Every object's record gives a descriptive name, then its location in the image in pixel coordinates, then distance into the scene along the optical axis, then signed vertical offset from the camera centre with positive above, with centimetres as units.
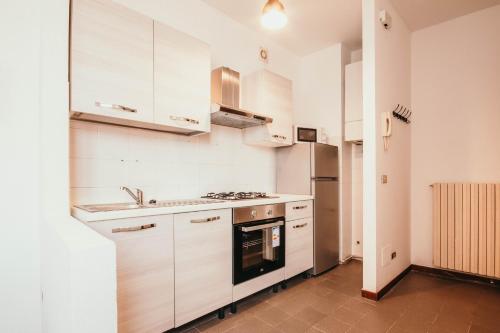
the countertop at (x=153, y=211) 144 -29
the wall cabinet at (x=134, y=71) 163 +67
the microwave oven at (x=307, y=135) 324 +39
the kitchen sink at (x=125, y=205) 161 -28
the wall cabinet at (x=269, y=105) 291 +69
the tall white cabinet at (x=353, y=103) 339 +82
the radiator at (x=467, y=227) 267 -66
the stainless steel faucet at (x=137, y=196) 201 -23
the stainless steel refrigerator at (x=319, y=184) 303 -22
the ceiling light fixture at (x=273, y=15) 193 +114
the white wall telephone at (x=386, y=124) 258 +40
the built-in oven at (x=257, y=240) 216 -67
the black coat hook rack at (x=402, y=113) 287 +59
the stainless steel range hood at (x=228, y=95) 257 +70
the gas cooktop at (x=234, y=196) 248 -29
